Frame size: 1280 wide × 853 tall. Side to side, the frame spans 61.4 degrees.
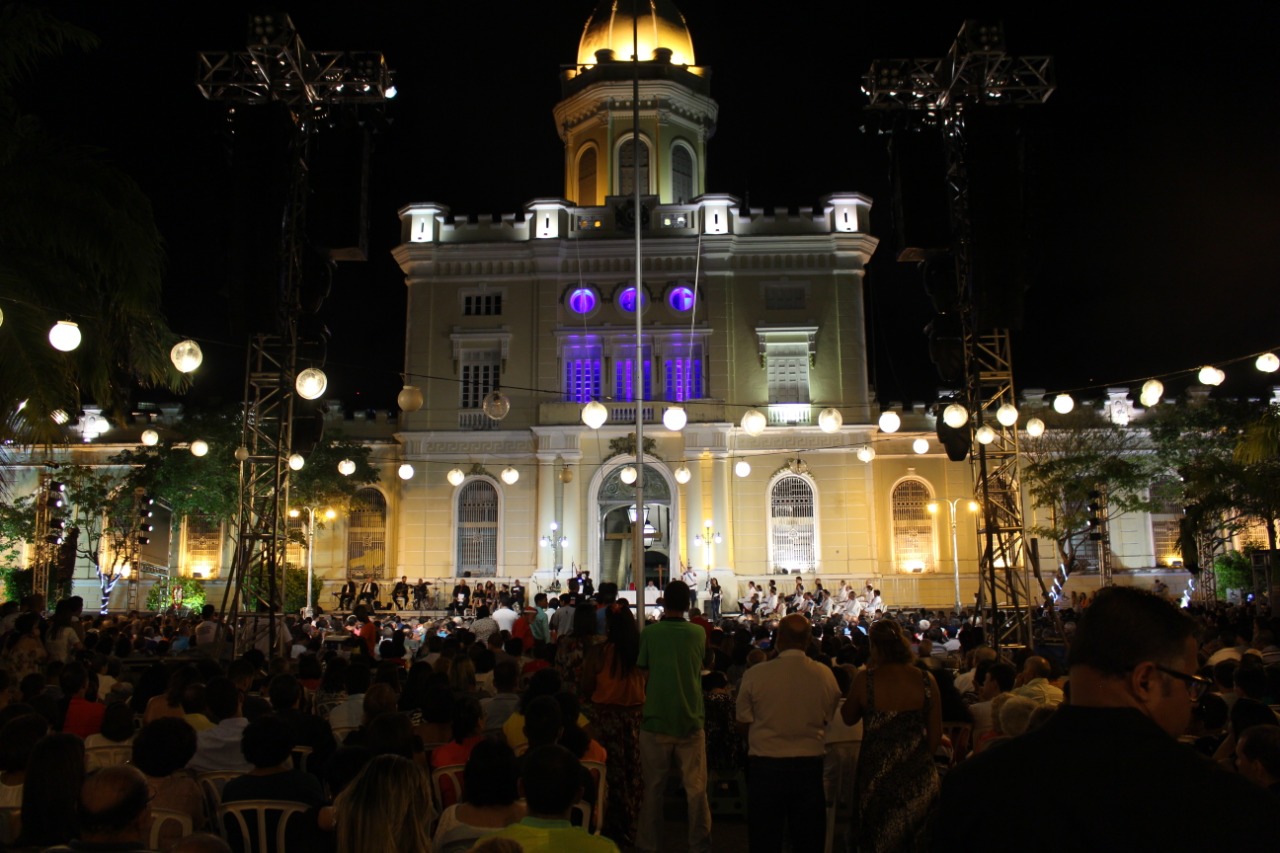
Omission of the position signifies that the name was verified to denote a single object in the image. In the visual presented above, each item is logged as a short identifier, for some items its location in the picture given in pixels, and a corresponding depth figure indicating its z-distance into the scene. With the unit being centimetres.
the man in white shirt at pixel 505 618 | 1873
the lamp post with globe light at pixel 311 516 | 3074
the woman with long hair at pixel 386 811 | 385
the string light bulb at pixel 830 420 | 2083
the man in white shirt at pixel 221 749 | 625
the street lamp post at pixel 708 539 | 3284
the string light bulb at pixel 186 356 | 1391
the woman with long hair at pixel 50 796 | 443
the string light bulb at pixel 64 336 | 1077
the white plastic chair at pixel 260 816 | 493
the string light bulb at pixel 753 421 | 2077
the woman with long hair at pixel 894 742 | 577
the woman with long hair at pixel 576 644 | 958
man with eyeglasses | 207
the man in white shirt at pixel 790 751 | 641
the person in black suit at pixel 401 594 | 3167
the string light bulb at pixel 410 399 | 1903
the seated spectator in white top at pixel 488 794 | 433
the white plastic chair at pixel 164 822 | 502
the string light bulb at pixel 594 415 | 2122
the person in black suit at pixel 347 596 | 3139
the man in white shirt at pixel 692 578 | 3032
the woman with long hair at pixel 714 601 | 2895
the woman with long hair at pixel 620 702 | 773
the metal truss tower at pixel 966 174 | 1555
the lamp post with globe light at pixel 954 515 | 3225
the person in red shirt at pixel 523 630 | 1339
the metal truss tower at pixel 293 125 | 1501
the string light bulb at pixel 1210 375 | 1755
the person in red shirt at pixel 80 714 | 747
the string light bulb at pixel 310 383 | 1551
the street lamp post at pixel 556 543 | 3294
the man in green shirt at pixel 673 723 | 711
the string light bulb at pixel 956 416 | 1709
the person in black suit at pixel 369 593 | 3003
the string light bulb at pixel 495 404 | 2100
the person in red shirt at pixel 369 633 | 1421
